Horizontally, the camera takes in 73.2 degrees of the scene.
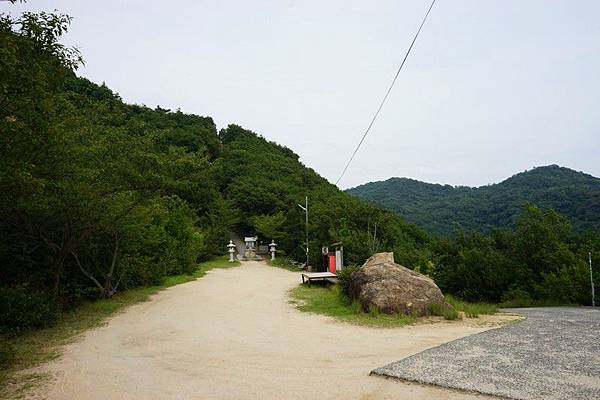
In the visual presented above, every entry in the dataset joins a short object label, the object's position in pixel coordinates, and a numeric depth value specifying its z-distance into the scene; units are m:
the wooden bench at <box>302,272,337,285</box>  14.39
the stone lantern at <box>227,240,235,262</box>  26.97
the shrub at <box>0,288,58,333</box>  7.50
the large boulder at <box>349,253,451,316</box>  8.64
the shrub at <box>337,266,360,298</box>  10.69
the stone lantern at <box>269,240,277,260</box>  27.61
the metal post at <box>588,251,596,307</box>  11.38
